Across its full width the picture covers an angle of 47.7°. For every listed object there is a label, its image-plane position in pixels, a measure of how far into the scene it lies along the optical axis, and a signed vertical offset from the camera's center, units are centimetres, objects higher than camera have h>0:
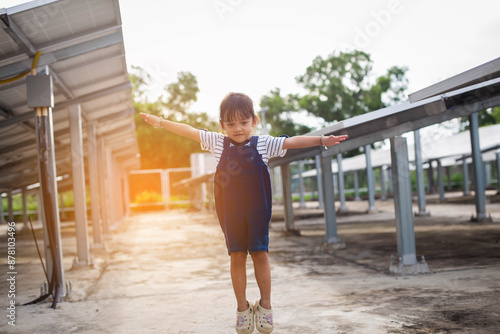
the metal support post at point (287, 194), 1245 -18
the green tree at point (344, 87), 4416 +752
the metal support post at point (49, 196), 611 +5
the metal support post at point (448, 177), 3878 -12
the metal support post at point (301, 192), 2907 -37
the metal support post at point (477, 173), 1304 +2
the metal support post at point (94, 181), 1105 +34
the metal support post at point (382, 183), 3126 -18
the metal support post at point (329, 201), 925 -29
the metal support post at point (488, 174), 4056 -5
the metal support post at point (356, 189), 3545 -48
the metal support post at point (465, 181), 2798 -32
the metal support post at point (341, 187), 2345 -19
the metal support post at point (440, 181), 2412 -21
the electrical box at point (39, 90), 606 +119
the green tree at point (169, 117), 5362 +695
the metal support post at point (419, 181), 1626 -10
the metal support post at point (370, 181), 2114 -2
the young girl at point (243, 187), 318 +1
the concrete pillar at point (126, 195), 2690 +5
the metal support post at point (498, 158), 2366 +59
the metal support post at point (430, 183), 3570 -42
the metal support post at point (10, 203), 2038 +1
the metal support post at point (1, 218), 2958 -76
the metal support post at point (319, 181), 2731 +14
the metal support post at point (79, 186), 850 +20
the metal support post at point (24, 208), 2139 -22
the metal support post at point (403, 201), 657 -27
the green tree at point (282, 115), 4734 +602
